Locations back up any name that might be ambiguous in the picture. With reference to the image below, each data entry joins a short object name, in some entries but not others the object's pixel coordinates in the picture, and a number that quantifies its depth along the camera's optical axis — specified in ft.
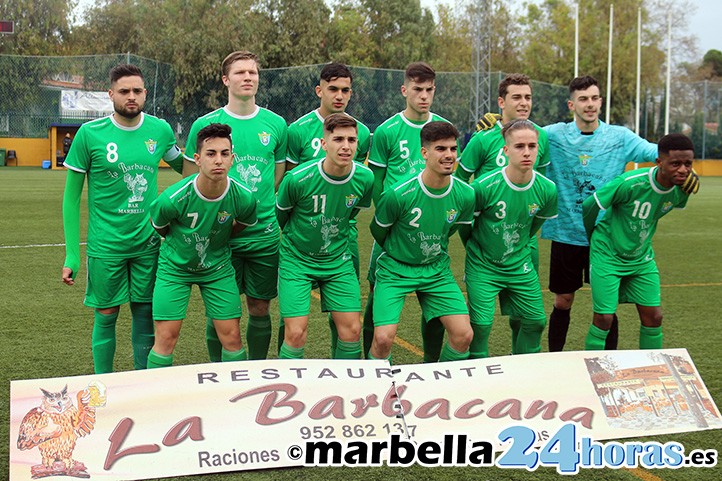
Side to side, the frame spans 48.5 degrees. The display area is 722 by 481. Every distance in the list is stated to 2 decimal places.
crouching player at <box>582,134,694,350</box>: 15.21
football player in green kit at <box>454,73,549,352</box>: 16.92
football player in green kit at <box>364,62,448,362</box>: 16.53
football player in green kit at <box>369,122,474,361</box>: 14.56
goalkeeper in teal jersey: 16.72
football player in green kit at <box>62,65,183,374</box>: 14.43
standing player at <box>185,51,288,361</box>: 15.38
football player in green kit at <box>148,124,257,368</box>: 13.75
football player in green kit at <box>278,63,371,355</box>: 16.17
